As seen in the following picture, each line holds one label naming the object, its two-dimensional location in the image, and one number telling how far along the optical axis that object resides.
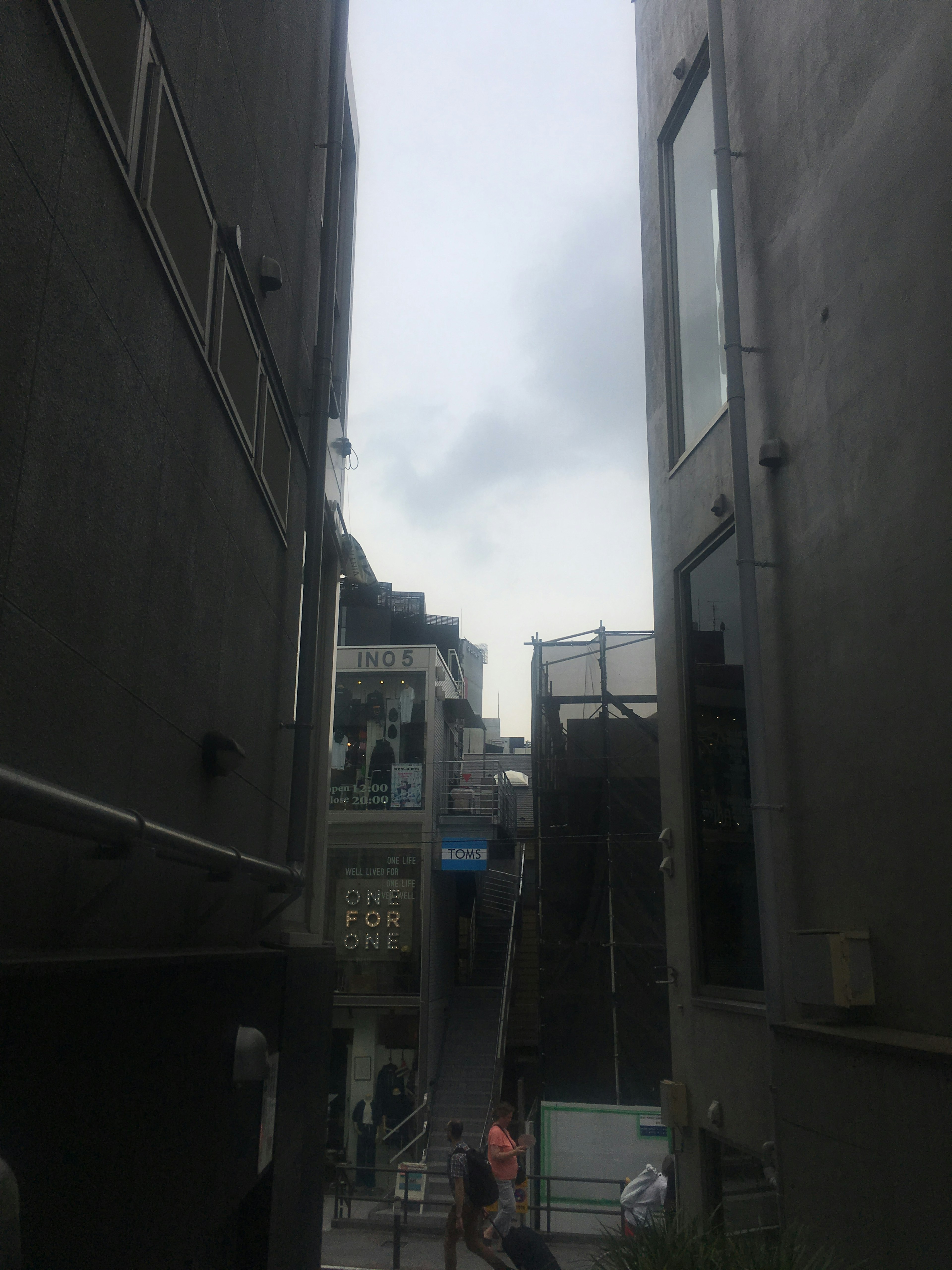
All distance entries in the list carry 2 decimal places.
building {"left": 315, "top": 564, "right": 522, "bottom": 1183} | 20.38
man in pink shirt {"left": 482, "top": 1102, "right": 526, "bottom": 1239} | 9.53
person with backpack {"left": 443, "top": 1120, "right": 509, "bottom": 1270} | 9.11
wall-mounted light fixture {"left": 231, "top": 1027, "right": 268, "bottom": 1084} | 5.43
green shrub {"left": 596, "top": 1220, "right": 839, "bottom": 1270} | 4.72
